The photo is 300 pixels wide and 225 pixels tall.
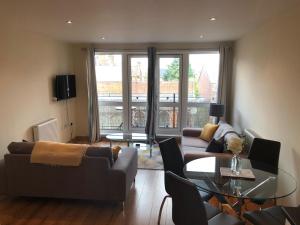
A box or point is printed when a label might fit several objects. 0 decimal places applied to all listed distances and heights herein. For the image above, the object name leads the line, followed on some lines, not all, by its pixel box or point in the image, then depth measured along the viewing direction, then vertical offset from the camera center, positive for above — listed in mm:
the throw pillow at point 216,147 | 3592 -946
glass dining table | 2193 -972
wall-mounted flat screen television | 5305 -131
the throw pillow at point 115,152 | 3273 -942
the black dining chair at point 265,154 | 2859 -876
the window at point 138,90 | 6216 -218
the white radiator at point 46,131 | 4488 -967
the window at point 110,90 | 6297 -225
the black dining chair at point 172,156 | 2964 -917
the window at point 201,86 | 6008 -100
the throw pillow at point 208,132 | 4883 -1000
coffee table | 4992 -1155
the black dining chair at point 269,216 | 1932 -1150
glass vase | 2577 -884
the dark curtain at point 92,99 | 6051 -450
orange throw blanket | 3021 -900
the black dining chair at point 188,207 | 1859 -984
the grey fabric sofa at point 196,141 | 3451 -1089
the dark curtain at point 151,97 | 5914 -379
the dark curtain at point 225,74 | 5695 +187
